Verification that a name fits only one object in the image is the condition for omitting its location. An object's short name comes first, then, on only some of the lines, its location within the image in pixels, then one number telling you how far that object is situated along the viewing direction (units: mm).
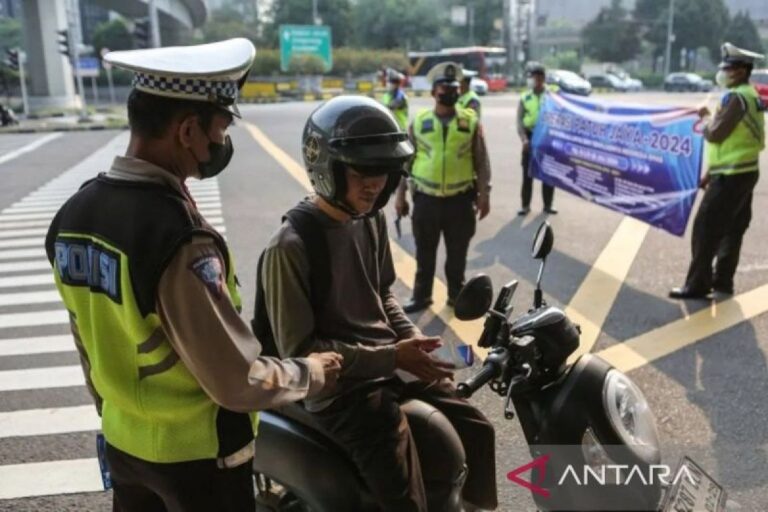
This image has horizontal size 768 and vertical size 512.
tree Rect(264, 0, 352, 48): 78375
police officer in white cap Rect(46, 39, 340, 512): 1457
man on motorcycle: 1979
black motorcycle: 1716
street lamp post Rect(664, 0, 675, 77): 42938
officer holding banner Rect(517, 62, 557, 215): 8766
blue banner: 6020
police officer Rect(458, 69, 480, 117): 8375
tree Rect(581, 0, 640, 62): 62906
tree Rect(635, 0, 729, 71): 22953
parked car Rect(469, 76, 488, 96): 21075
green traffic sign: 47812
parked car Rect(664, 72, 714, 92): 47406
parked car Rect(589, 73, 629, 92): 51656
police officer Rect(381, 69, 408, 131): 10586
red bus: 50250
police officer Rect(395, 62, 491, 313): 5250
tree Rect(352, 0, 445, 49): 81188
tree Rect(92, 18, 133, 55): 61219
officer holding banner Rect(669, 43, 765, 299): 5156
